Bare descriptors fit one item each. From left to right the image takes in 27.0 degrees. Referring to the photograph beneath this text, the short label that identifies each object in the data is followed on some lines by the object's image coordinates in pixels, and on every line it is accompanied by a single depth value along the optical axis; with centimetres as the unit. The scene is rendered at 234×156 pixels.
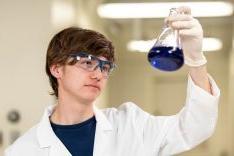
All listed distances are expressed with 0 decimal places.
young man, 168
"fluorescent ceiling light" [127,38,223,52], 597
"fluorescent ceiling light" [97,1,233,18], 416
